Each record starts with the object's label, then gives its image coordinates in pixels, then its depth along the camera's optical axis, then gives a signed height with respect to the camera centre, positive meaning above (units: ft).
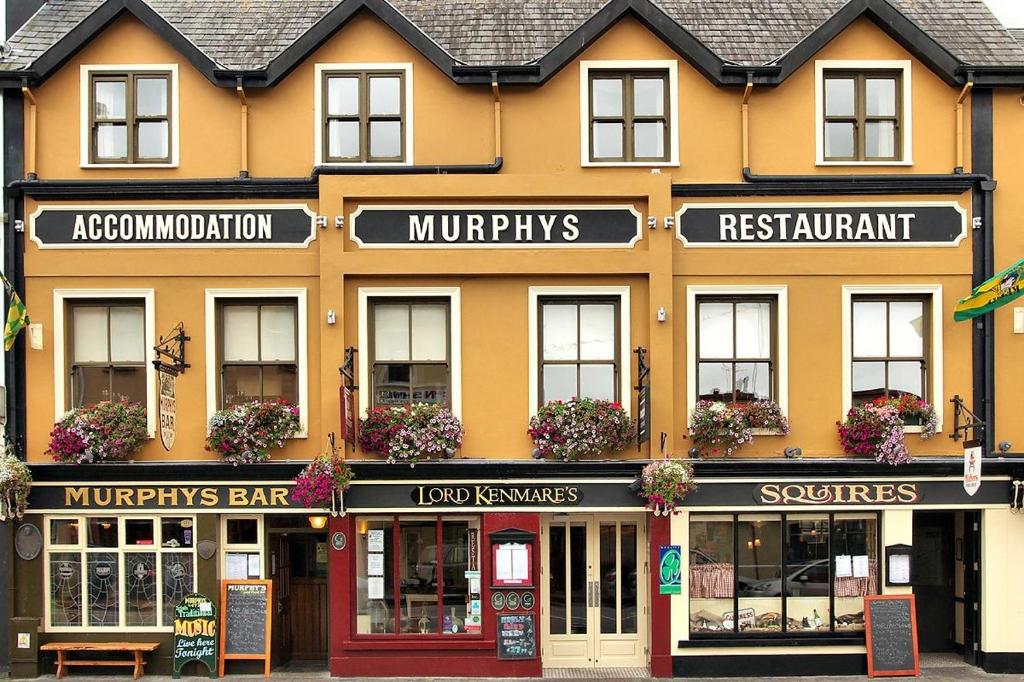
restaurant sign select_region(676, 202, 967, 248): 45.03 +5.26
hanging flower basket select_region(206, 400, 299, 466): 43.21 -4.44
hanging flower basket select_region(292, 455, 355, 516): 41.86 -6.61
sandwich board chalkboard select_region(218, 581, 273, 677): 44.34 -13.70
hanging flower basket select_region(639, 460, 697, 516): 41.96 -6.90
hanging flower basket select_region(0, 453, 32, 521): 42.75 -6.95
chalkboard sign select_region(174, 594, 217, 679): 43.98 -13.96
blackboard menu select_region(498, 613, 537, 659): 43.98 -14.54
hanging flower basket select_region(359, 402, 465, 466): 42.91 -4.56
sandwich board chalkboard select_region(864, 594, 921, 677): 44.21 -14.61
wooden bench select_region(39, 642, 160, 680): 43.55 -14.80
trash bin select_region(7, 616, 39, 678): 43.93 -14.56
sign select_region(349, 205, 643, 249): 44.73 +5.14
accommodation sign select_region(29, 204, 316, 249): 44.98 +5.32
